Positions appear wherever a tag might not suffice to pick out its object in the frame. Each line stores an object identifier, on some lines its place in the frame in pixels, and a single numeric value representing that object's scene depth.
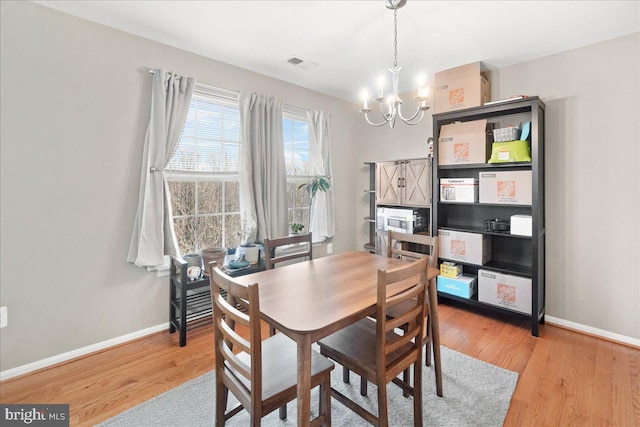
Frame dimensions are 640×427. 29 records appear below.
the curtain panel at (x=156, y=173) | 2.54
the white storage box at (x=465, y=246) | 3.05
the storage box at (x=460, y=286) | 3.15
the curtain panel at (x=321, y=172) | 3.90
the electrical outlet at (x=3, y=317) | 2.05
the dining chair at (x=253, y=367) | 1.22
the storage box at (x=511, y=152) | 2.79
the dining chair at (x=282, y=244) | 2.29
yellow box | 3.25
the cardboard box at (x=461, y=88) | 3.05
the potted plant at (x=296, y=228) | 3.51
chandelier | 1.88
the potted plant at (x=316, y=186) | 3.71
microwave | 3.52
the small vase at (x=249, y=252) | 3.02
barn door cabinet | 3.47
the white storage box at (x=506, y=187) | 2.78
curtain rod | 2.88
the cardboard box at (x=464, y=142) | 3.02
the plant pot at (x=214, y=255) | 2.76
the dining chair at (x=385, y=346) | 1.38
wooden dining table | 1.24
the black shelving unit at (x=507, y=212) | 2.70
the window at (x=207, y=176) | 2.87
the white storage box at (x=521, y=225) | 2.77
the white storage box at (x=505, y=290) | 2.79
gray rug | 1.72
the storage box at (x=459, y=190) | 3.11
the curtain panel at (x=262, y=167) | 3.14
